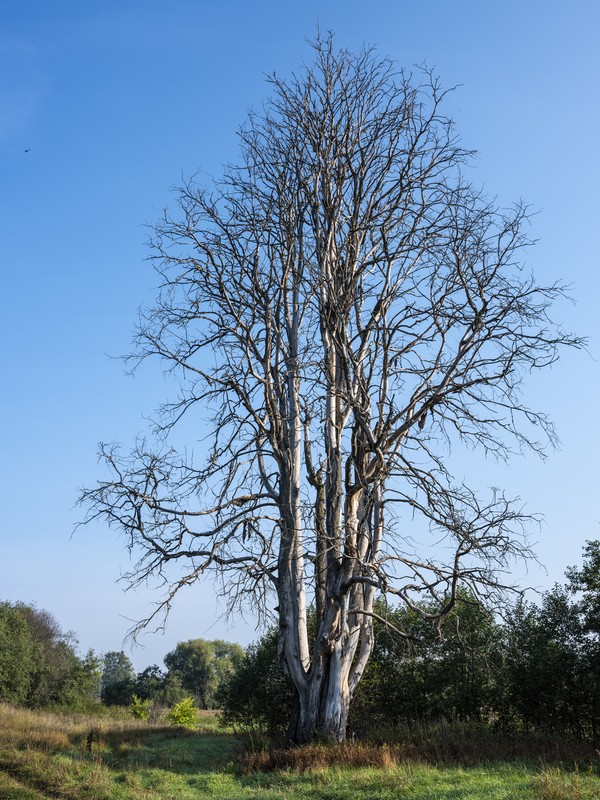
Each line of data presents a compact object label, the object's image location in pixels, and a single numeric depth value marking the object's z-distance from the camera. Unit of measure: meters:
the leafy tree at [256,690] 19.97
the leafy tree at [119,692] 60.12
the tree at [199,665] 73.44
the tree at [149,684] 57.38
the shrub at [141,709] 31.62
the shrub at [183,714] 28.23
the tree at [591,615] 15.98
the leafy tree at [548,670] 16.64
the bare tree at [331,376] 15.16
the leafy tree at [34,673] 43.34
